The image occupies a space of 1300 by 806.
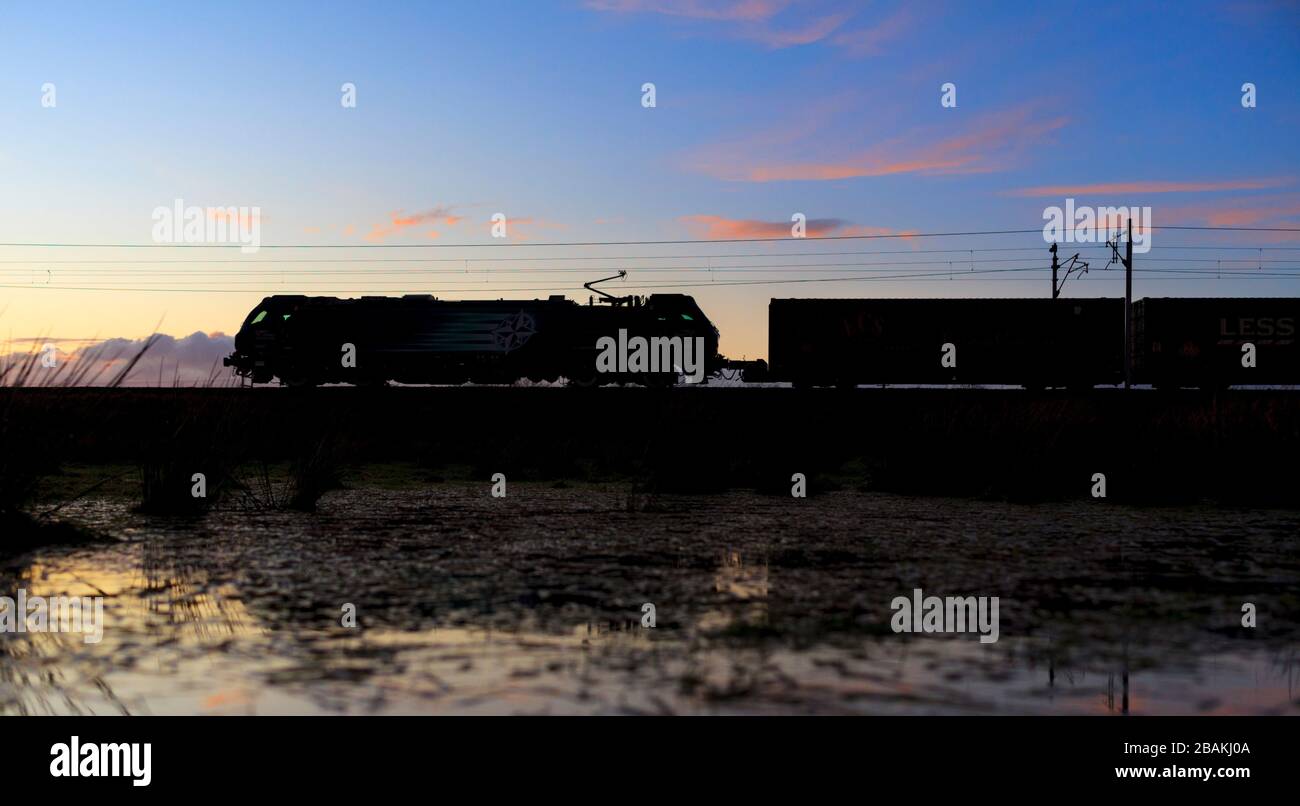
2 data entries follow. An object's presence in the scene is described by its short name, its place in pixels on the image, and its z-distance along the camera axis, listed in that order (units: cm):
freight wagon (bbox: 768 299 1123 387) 3334
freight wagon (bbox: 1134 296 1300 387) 3378
